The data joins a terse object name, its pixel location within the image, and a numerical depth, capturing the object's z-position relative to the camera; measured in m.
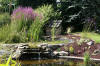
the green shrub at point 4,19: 11.50
